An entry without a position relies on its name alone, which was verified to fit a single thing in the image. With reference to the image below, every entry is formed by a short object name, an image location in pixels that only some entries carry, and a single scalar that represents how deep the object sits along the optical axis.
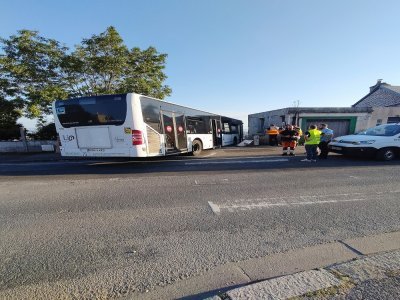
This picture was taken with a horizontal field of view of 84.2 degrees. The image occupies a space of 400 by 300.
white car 9.59
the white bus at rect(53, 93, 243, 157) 8.12
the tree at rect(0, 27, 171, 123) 15.20
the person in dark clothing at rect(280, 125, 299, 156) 11.35
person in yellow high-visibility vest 9.58
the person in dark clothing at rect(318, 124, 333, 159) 10.65
